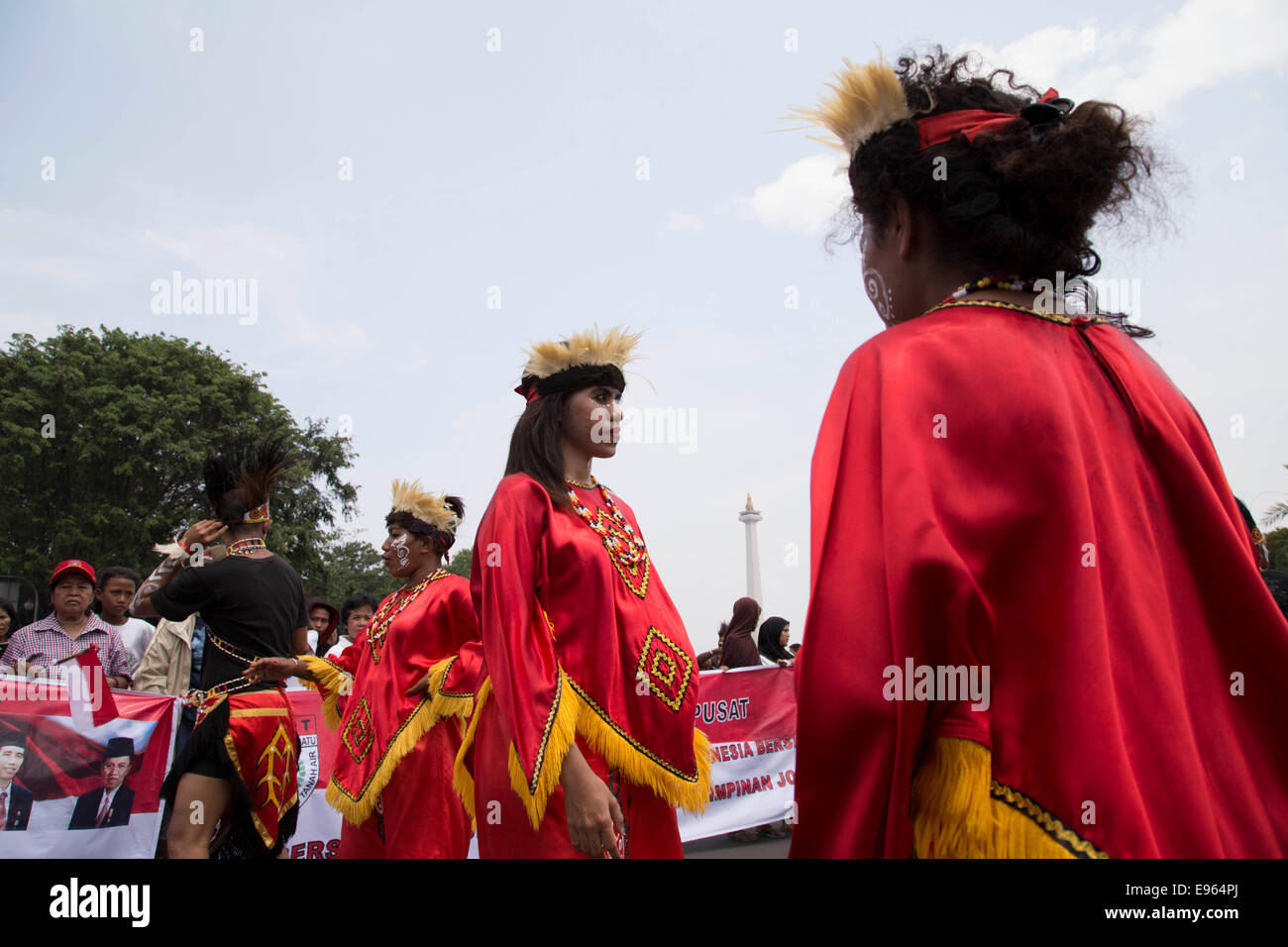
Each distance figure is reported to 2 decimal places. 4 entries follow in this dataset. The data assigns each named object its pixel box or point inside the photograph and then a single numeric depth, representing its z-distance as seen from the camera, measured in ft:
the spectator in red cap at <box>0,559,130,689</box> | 20.39
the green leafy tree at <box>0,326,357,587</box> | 81.41
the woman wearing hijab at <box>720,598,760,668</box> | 30.37
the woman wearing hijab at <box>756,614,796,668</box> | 33.68
